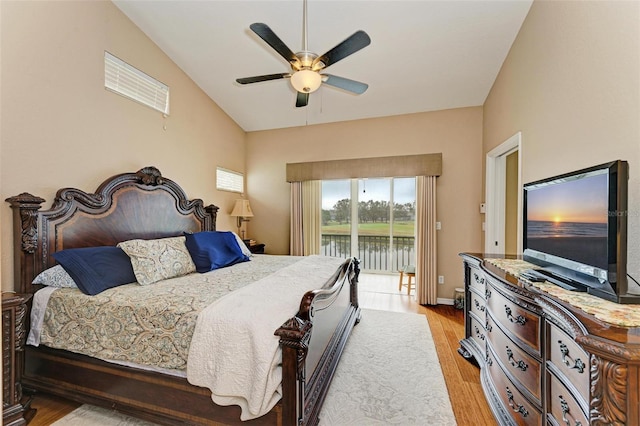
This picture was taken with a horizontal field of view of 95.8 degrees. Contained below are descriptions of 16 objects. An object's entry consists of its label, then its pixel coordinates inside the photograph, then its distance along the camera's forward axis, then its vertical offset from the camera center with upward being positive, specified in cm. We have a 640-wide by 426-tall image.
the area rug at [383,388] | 197 -139
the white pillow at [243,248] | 358 -47
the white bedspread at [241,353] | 153 -78
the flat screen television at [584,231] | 128 -10
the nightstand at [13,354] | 184 -94
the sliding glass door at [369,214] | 498 -5
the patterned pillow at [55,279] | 223 -53
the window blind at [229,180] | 458 +52
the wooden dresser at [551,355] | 95 -64
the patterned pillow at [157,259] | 241 -43
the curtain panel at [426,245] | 418 -49
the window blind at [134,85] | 294 +140
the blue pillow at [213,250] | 291 -42
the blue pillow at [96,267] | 214 -44
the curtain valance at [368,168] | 422 +68
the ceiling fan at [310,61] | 205 +118
